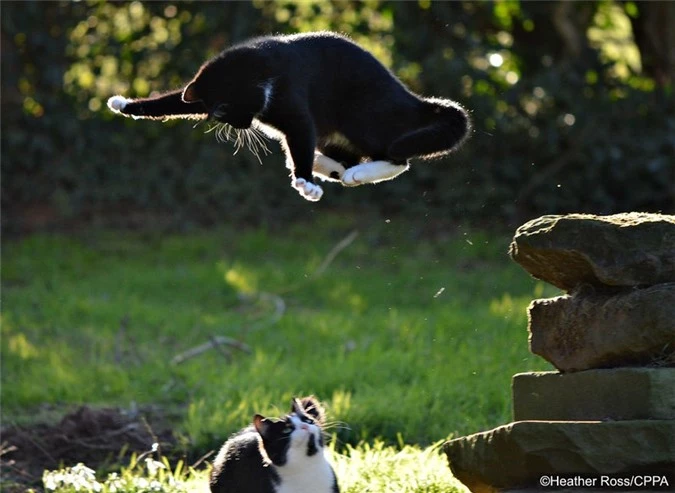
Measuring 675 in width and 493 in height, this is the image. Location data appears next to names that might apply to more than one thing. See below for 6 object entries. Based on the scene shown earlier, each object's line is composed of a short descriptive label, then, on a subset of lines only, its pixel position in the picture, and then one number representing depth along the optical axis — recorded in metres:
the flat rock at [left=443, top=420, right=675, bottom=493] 7.42
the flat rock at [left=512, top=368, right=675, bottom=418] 7.63
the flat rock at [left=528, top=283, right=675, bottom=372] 7.80
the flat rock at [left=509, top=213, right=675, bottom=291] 7.94
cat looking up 8.80
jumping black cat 7.55
